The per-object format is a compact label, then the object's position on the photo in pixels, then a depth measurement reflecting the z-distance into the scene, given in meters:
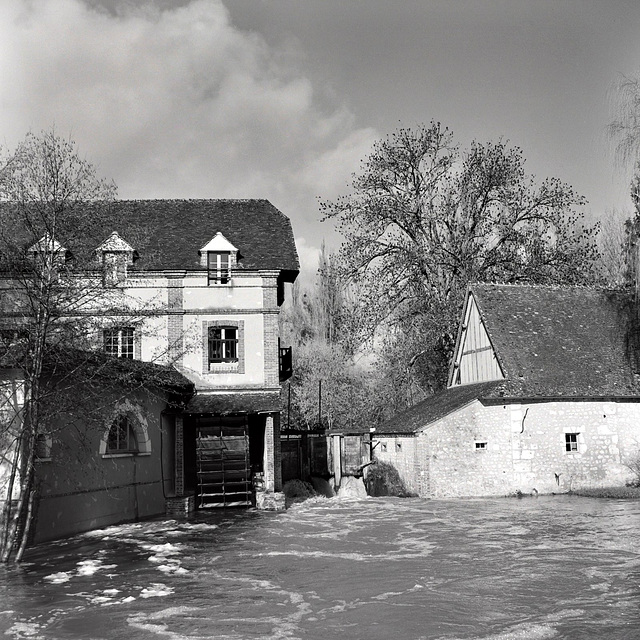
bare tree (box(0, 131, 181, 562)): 12.13
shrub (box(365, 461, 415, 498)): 23.69
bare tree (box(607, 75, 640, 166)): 15.96
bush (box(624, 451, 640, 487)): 21.73
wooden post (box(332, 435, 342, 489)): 27.91
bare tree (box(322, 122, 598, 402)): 27.19
